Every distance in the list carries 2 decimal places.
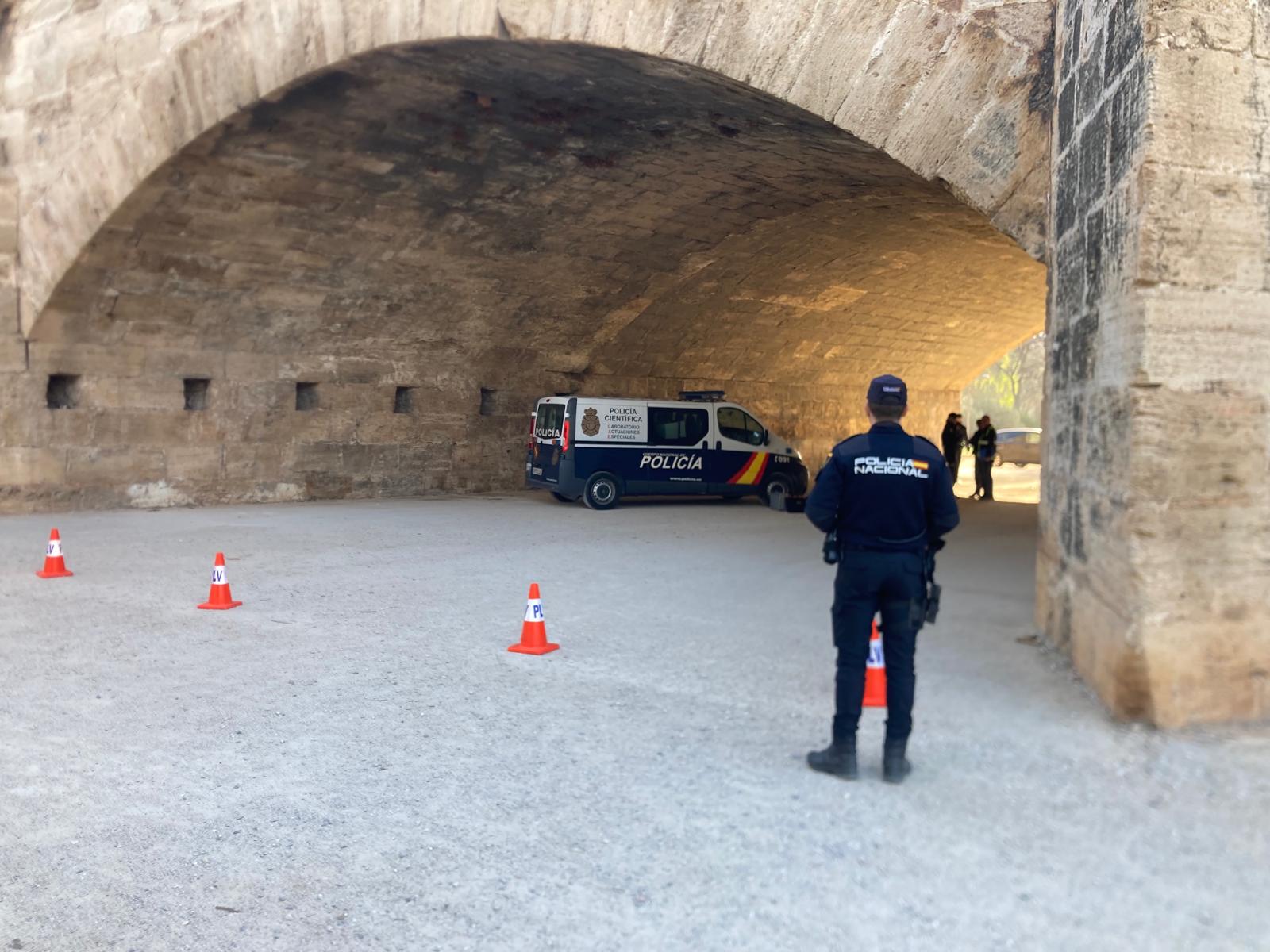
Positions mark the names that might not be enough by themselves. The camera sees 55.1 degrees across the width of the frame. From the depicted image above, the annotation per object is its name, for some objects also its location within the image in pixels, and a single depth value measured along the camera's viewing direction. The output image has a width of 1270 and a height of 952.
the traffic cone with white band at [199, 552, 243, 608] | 8.10
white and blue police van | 15.84
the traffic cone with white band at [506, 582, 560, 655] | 6.73
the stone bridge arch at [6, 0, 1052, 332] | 7.29
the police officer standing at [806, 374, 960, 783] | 4.39
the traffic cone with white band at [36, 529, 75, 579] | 9.40
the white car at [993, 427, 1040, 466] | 34.66
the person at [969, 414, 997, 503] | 19.41
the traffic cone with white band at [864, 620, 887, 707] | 5.52
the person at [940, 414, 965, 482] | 21.61
